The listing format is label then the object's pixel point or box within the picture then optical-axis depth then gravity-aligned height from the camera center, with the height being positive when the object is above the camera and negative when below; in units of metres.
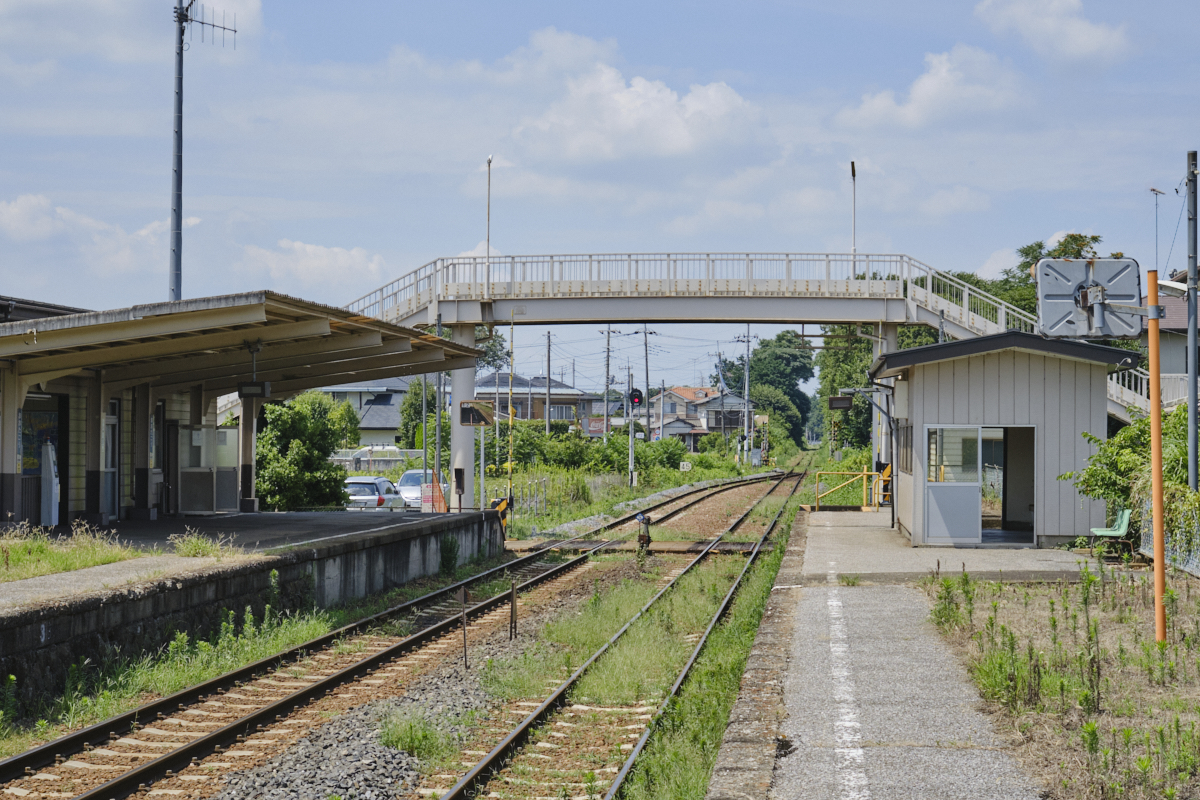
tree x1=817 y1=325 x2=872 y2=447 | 63.61 +2.70
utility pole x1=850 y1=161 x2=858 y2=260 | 34.25 +6.91
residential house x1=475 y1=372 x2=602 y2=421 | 100.00 +3.07
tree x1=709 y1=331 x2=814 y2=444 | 138.75 +7.81
